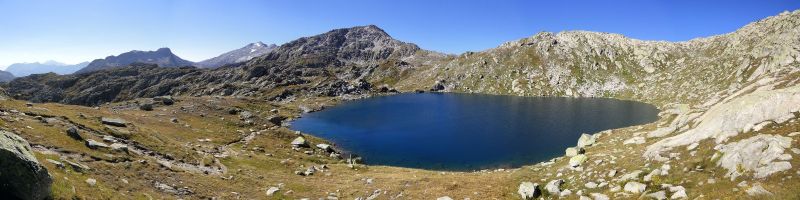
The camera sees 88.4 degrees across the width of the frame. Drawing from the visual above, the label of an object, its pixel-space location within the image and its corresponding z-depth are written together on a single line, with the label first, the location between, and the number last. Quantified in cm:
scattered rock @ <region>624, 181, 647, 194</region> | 2805
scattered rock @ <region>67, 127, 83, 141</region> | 3716
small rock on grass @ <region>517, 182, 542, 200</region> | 3411
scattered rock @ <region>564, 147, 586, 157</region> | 4682
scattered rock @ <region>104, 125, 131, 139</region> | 4672
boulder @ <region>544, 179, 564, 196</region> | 3338
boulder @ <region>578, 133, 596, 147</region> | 5462
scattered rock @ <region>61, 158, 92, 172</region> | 2817
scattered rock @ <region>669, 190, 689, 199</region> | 2470
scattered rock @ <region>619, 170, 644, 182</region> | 3039
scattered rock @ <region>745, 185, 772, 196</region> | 2113
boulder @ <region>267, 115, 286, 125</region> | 11488
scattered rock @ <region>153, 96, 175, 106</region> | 10923
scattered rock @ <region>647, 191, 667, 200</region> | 2553
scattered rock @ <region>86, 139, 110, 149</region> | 3659
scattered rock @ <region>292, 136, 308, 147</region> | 7638
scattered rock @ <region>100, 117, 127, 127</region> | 5297
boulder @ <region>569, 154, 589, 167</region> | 3816
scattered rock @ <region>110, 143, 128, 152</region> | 3824
